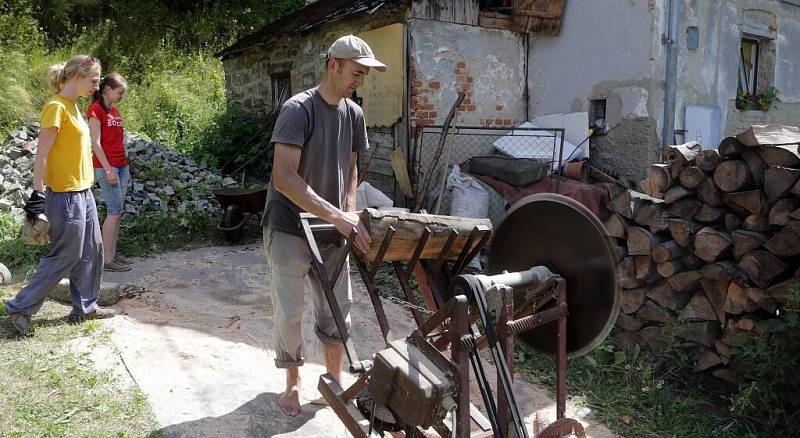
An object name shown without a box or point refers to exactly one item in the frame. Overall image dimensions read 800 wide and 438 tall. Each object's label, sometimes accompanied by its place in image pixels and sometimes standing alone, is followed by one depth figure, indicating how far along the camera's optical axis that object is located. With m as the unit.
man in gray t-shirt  3.08
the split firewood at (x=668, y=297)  4.31
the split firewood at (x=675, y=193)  4.28
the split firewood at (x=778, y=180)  3.74
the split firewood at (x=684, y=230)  4.21
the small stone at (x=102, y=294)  5.33
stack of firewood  3.82
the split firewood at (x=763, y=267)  3.79
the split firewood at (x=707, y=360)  4.10
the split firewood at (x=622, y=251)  4.59
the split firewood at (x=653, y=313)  4.31
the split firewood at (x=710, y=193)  4.15
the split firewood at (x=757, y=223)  3.93
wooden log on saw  2.95
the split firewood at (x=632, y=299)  4.49
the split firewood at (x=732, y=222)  4.08
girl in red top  5.84
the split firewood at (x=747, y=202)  3.91
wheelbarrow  7.90
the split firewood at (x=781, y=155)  3.80
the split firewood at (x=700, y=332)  4.17
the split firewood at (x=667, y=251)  4.27
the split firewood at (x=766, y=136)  3.90
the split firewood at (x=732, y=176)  3.99
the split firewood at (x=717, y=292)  4.06
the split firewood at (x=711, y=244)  4.03
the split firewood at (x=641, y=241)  4.38
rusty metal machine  2.41
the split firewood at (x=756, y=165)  3.98
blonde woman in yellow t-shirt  4.39
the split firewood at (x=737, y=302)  3.88
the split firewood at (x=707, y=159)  4.18
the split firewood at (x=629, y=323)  4.54
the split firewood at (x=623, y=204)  4.61
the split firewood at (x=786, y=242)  3.71
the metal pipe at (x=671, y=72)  7.54
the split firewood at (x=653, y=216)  4.37
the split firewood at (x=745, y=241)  3.89
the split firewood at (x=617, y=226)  4.60
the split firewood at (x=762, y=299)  3.79
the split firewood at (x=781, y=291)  3.67
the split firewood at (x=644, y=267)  4.44
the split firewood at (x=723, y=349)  4.00
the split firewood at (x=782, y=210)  3.76
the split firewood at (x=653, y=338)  4.37
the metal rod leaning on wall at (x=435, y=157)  7.49
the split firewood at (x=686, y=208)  4.26
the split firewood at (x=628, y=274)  4.54
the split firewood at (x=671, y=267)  4.27
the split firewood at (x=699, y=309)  4.16
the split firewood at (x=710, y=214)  4.14
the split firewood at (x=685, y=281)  4.18
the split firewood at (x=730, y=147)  4.07
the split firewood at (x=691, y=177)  4.21
